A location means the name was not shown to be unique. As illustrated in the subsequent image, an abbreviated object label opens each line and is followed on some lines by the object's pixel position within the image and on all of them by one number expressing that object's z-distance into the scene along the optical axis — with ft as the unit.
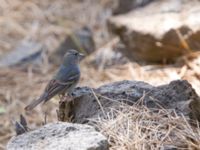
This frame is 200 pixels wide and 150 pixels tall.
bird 29.48
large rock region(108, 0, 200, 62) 40.60
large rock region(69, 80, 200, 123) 24.31
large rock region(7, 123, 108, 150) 19.62
